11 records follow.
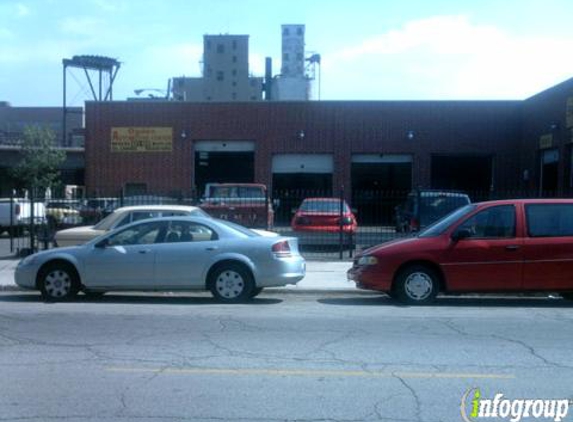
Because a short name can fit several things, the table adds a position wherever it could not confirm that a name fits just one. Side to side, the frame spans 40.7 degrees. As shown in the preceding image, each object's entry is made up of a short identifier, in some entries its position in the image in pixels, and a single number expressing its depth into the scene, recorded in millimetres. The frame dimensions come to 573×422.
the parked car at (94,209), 20297
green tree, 51031
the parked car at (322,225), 19969
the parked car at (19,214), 25219
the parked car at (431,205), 20344
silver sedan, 12391
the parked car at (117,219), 16031
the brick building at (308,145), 38406
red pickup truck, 20641
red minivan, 12125
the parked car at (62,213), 20297
